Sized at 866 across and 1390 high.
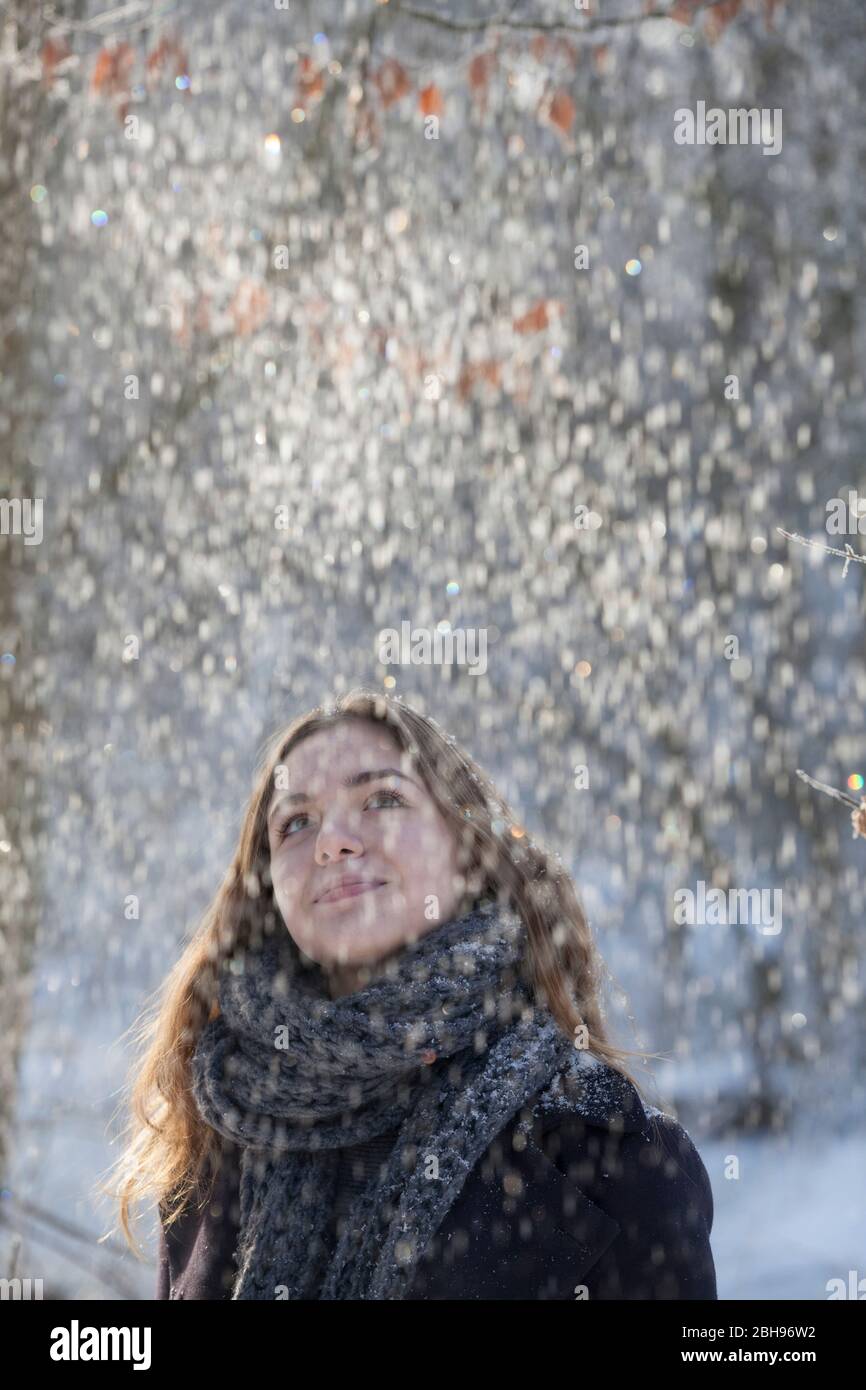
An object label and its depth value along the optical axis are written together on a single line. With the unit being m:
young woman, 1.39
